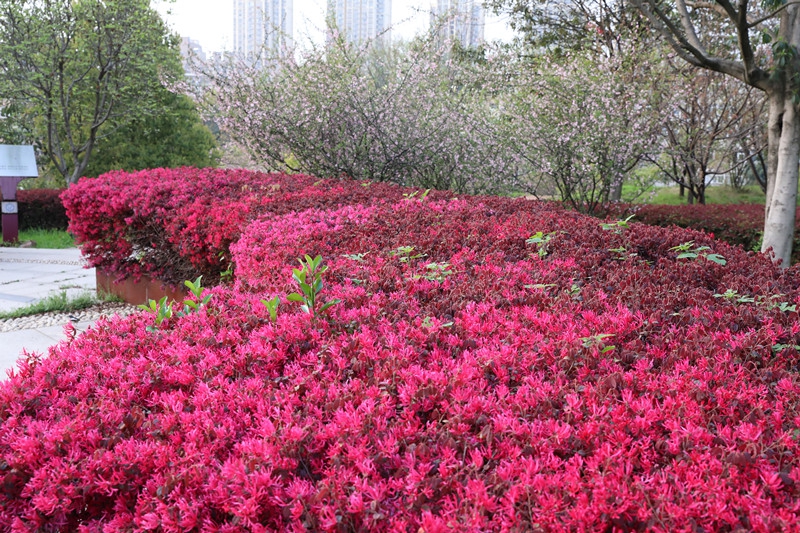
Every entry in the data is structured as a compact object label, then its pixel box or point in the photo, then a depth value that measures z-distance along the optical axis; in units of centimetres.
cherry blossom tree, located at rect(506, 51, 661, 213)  761
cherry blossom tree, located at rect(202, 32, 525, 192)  816
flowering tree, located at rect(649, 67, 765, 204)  1154
